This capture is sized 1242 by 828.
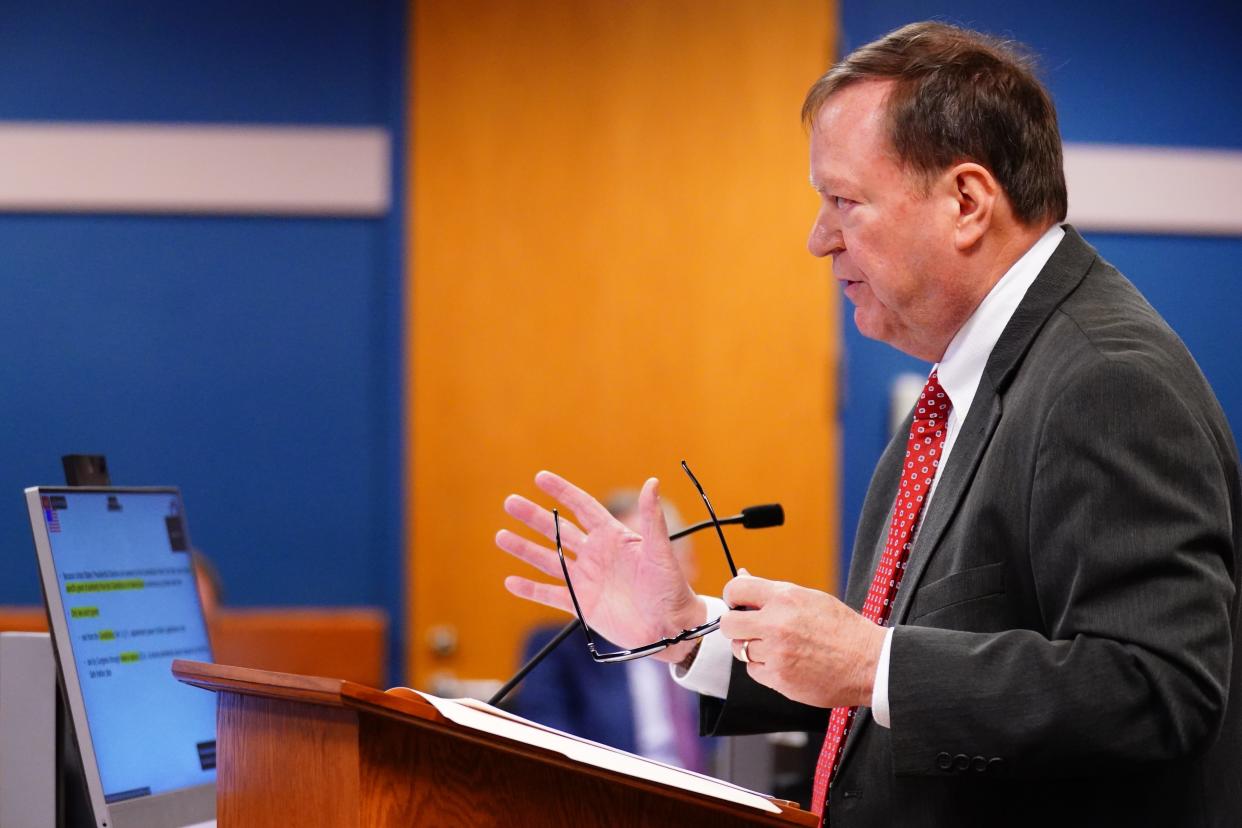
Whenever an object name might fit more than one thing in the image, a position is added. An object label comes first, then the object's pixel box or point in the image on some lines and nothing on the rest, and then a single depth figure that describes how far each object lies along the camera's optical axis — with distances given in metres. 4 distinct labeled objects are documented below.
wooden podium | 3.15
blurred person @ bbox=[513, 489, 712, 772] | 5.18
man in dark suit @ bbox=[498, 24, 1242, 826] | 3.23
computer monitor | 3.44
